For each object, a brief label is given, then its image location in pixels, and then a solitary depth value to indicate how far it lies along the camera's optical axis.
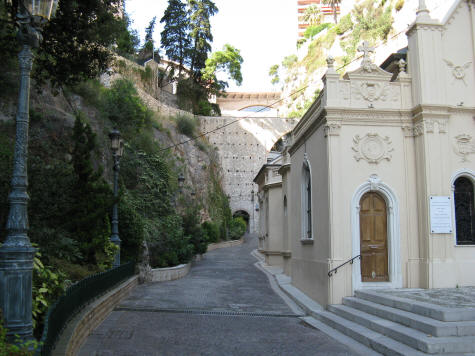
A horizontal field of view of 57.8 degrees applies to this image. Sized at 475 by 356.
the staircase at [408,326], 6.32
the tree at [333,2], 71.88
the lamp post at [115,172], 12.04
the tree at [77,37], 10.35
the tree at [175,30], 47.41
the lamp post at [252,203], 49.56
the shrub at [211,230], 35.75
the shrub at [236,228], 44.75
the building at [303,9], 97.31
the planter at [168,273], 15.84
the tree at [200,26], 47.78
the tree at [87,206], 10.53
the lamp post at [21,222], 4.64
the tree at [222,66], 51.44
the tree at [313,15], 87.38
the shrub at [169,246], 17.27
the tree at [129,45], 37.41
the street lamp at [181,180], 23.52
